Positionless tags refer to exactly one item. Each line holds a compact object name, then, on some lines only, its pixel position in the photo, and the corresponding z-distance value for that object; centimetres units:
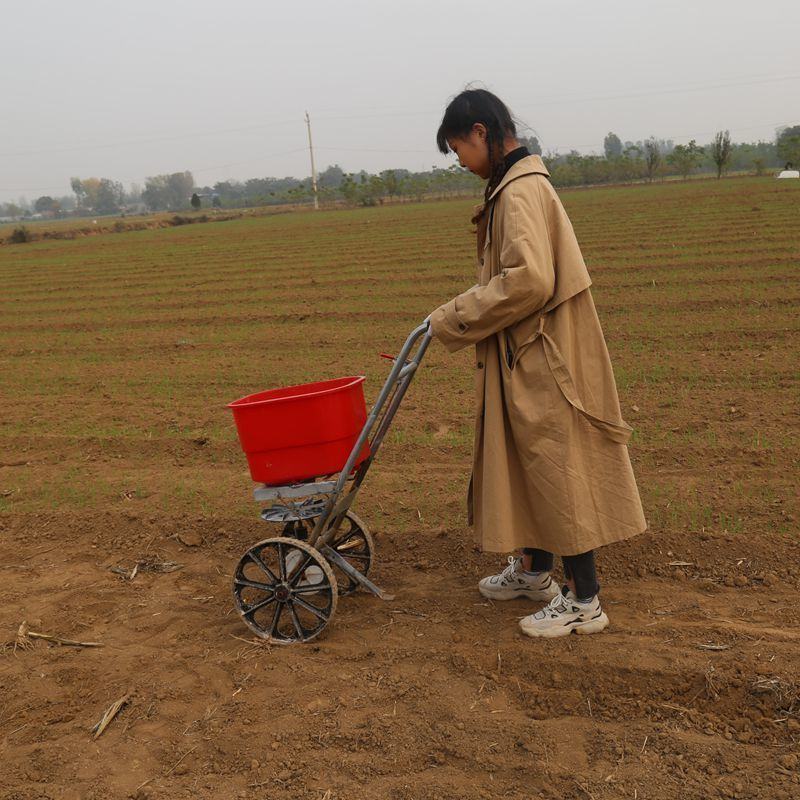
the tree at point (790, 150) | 5462
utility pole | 7344
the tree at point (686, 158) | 6372
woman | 298
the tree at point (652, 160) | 6261
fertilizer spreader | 330
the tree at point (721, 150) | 5841
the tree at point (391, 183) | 6619
